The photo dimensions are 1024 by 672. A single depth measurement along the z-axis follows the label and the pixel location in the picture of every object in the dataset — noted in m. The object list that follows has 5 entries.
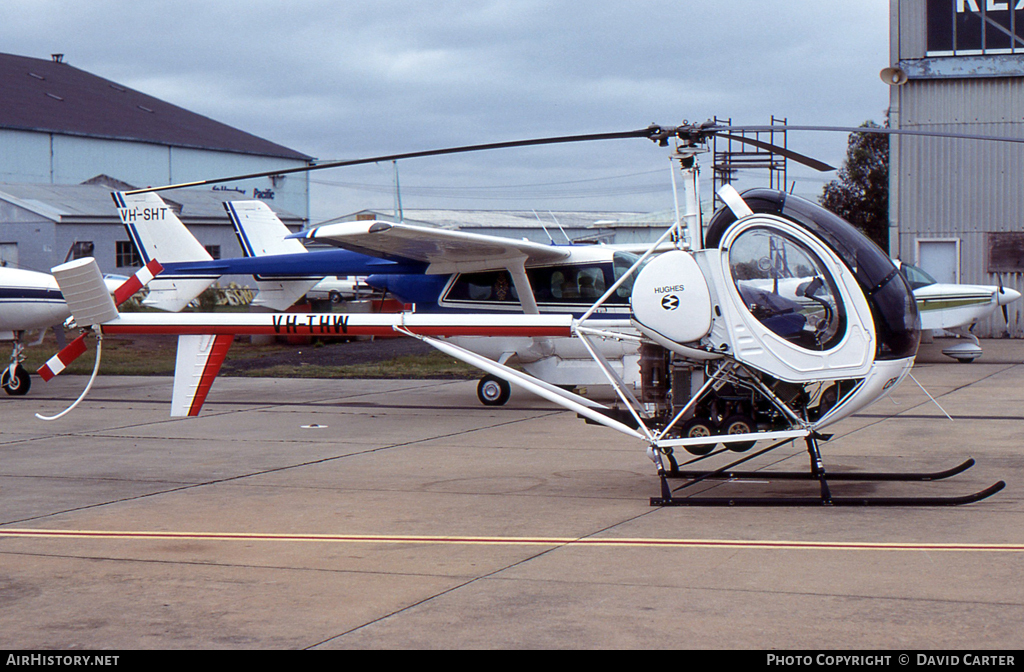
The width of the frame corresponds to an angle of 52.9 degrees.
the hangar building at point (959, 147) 26.77
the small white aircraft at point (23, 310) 15.91
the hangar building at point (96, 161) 41.12
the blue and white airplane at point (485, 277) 13.48
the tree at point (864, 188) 55.62
